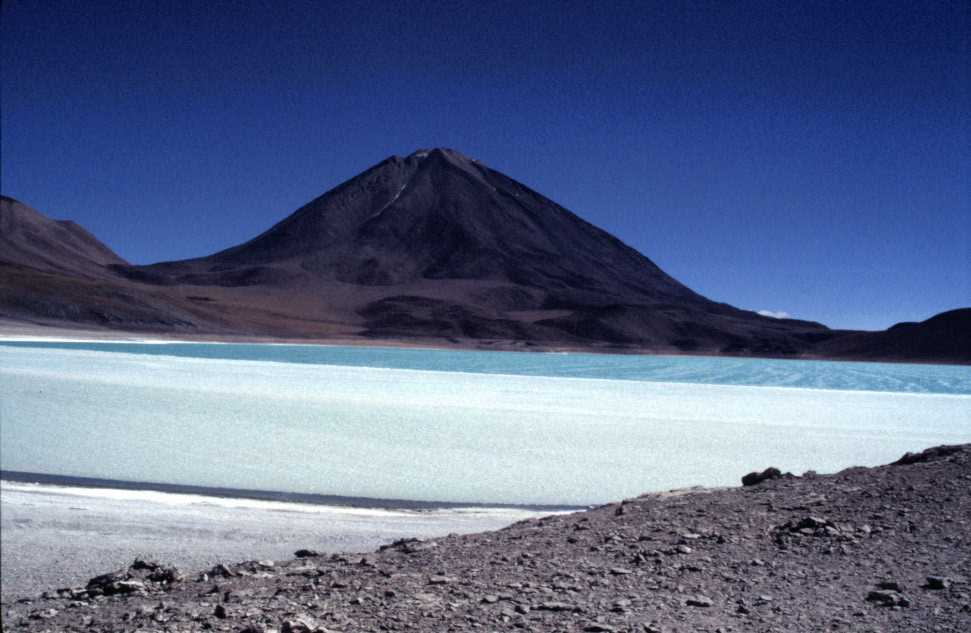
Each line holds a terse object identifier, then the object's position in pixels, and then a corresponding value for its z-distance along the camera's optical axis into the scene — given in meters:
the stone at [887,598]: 3.82
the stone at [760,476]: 7.19
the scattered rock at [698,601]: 3.81
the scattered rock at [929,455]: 7.13
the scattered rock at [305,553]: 4.99
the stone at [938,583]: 4.04
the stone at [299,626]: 3.22
